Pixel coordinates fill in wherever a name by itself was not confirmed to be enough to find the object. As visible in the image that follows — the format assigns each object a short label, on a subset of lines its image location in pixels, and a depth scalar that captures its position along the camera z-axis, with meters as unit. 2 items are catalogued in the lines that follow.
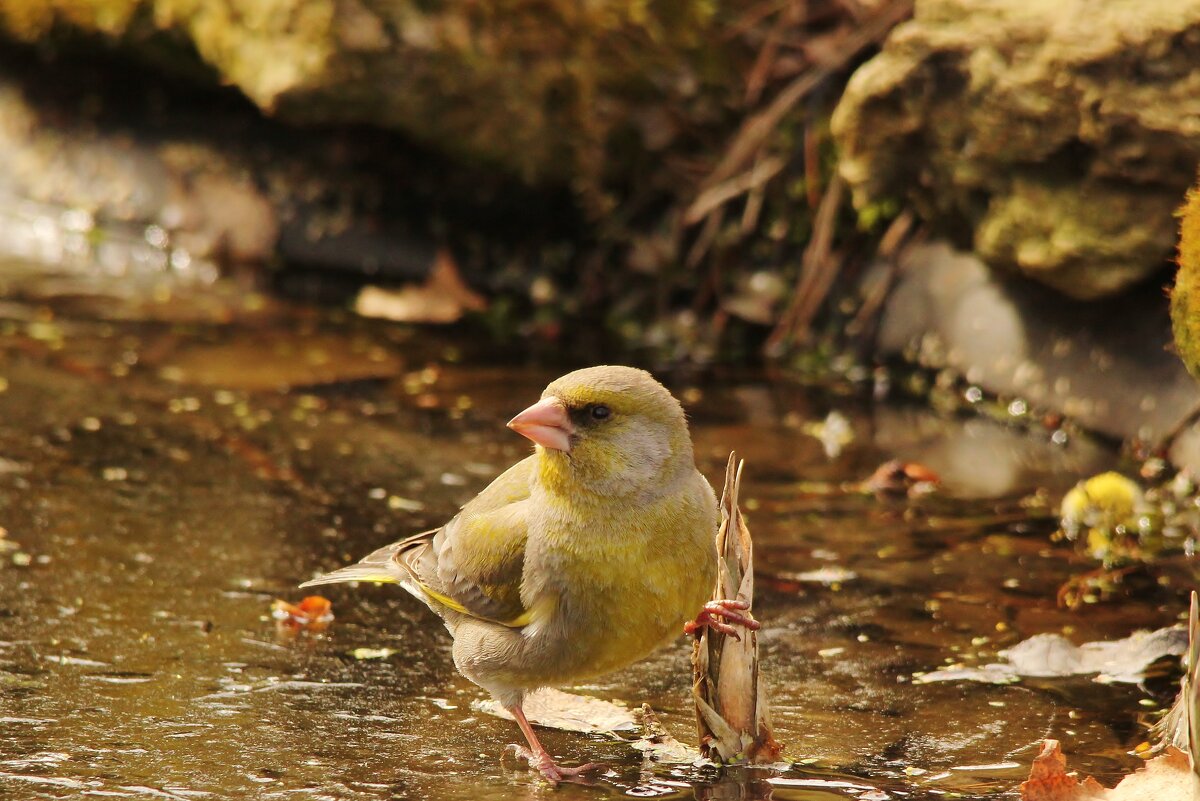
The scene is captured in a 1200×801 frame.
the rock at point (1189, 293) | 9.13
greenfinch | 7.68
